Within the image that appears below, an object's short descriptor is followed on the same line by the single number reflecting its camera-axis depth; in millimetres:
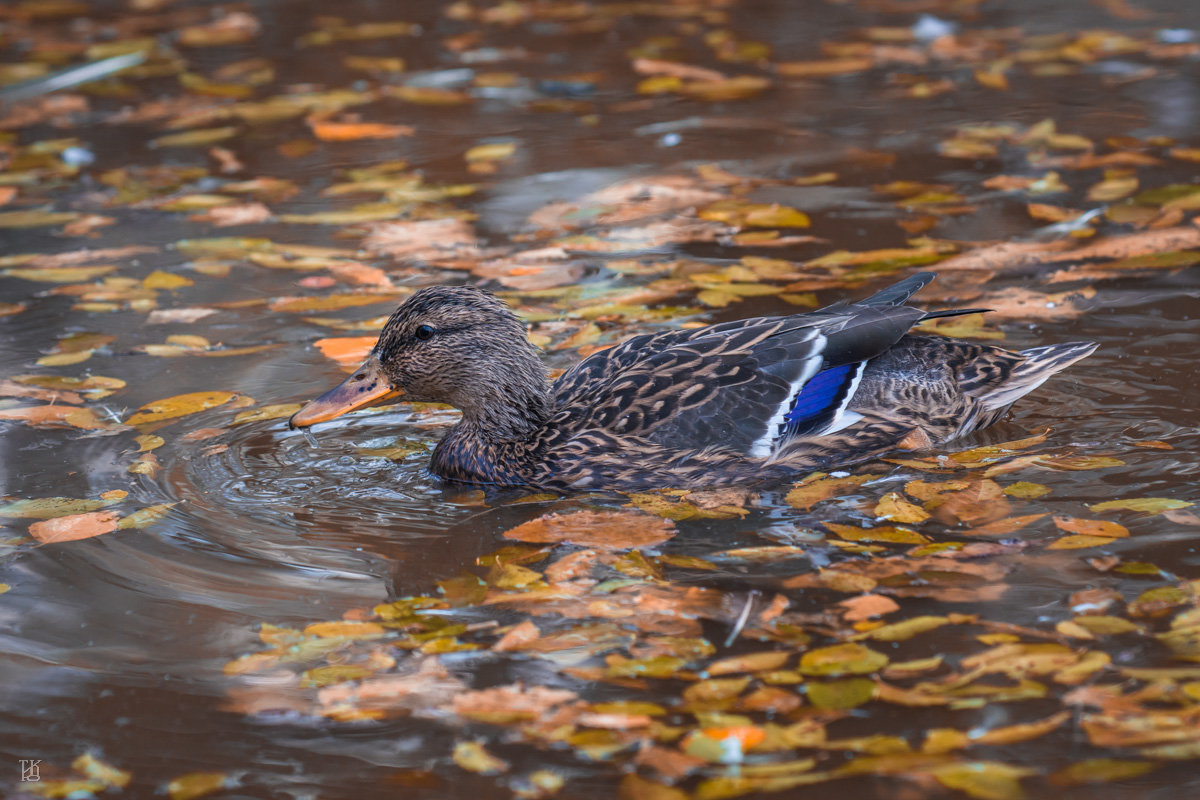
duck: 10367
